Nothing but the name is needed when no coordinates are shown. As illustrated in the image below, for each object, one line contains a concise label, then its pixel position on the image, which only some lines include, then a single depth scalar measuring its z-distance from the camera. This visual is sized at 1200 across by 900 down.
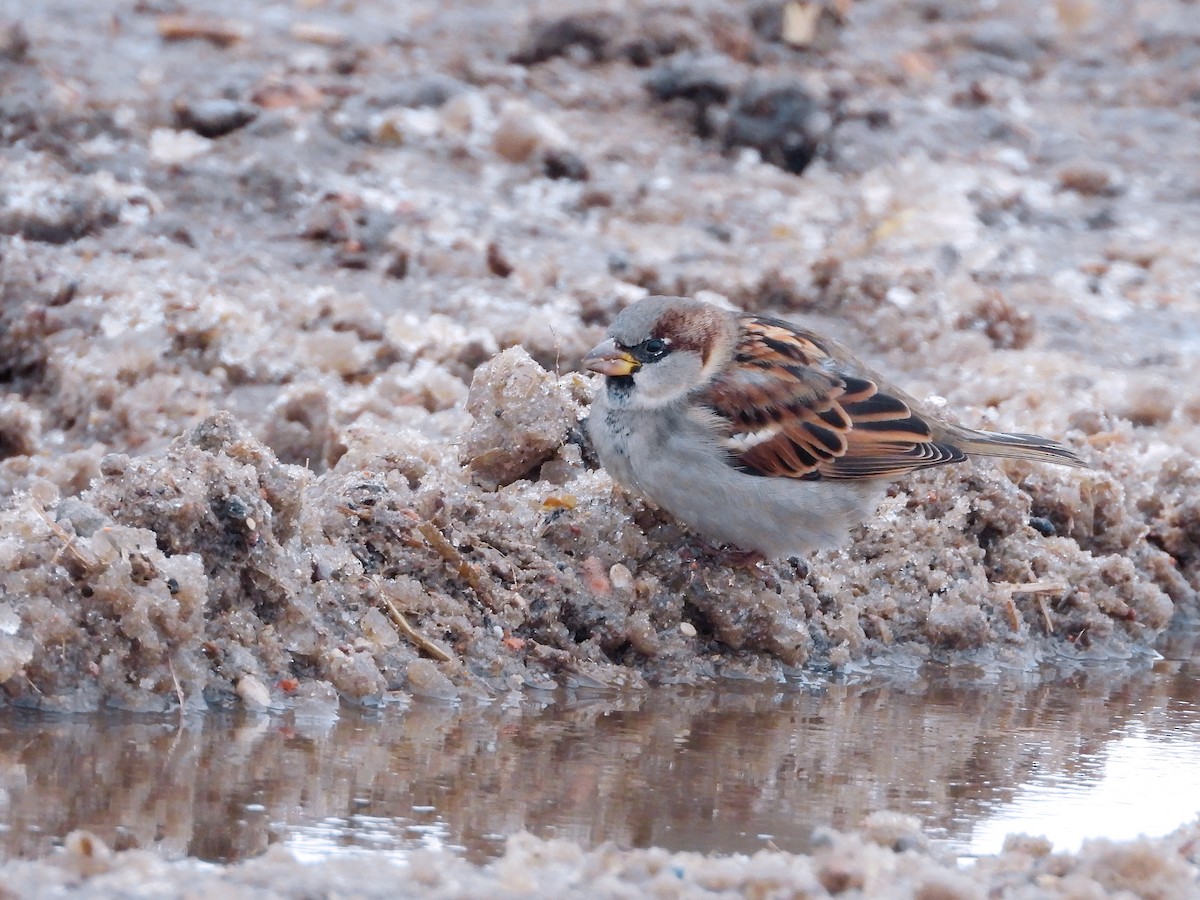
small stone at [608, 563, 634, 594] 9.59
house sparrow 9.83
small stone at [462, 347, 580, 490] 10.07
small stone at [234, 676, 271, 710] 8.34
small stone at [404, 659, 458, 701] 8.82
